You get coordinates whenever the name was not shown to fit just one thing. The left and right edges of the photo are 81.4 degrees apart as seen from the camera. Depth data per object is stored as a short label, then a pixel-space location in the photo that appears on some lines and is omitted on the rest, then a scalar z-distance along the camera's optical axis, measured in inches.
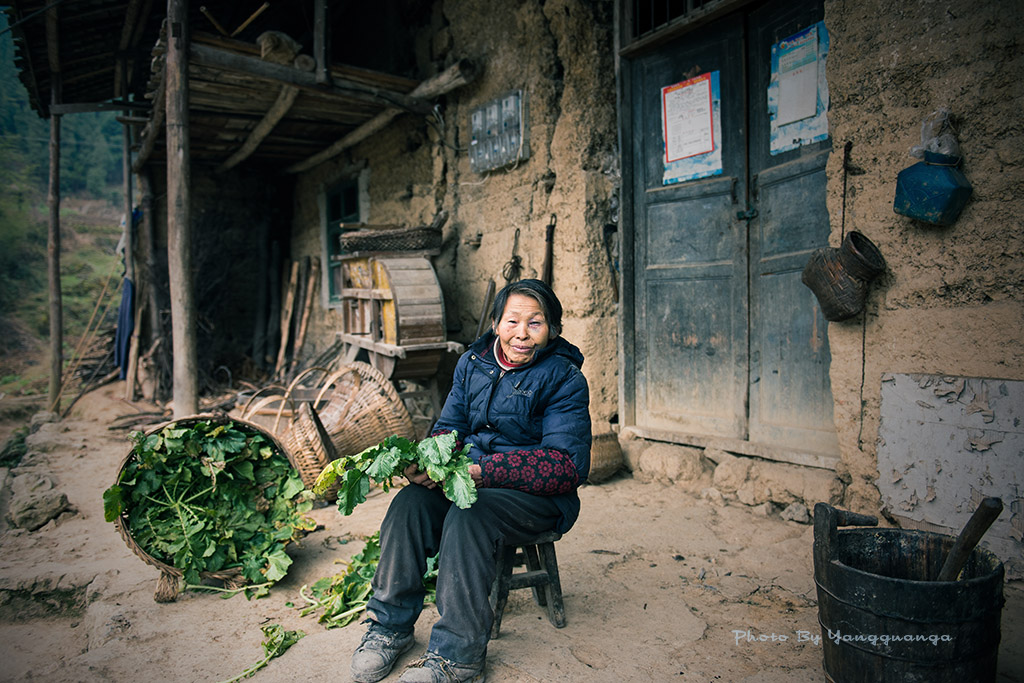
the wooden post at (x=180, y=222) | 183.3
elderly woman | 77.6
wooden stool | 88.6
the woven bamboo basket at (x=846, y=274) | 111.8
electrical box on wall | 187.6
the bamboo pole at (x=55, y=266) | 301.0
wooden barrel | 60.6
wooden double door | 138.0
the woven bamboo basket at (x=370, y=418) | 163.2
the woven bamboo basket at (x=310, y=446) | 156.0
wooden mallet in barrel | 60.2
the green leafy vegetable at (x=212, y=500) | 109.7
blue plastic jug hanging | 98.3
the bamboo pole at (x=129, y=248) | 313.4
